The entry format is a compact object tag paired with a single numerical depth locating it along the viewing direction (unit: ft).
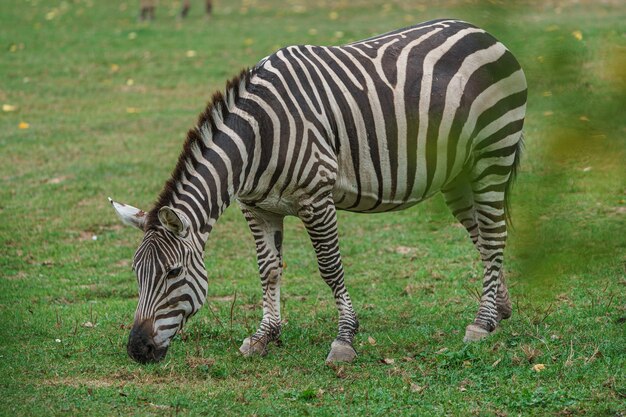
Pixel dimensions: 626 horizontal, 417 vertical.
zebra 36.27
